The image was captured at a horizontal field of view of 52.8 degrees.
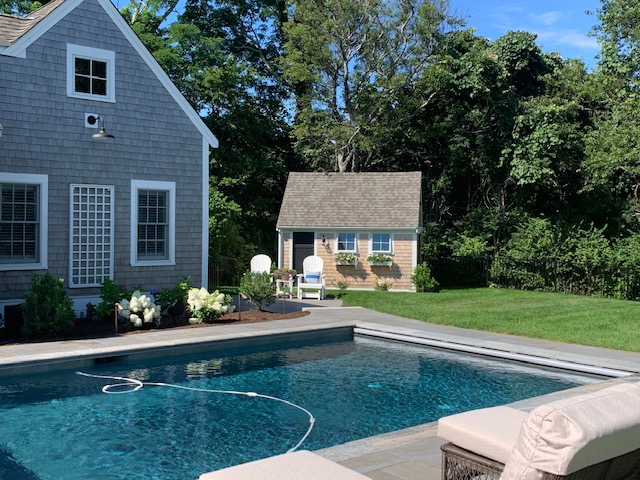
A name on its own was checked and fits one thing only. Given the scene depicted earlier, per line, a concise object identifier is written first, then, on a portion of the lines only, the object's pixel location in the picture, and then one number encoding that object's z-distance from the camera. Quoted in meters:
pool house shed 21.05
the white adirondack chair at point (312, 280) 18.14
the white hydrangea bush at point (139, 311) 11.98
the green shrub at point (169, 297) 13.27
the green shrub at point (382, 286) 20.94
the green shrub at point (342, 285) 21.09
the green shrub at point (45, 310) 10.88
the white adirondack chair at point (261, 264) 17.16
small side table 17.58
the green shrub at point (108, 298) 12.52
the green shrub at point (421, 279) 20.78
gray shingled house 12.38
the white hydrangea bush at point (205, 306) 12.72
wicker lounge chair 3.01
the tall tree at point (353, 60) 25.17
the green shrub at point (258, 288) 14.58
